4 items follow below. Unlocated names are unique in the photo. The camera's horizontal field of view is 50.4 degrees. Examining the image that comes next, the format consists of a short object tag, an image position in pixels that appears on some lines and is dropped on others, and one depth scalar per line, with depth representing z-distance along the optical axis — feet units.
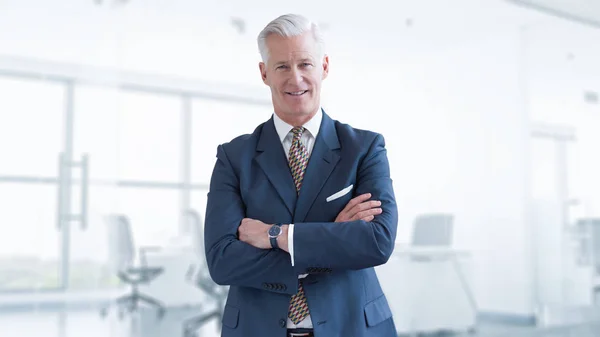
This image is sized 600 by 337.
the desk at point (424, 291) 17.79
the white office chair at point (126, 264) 17.65
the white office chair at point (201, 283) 17.94
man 4.45
